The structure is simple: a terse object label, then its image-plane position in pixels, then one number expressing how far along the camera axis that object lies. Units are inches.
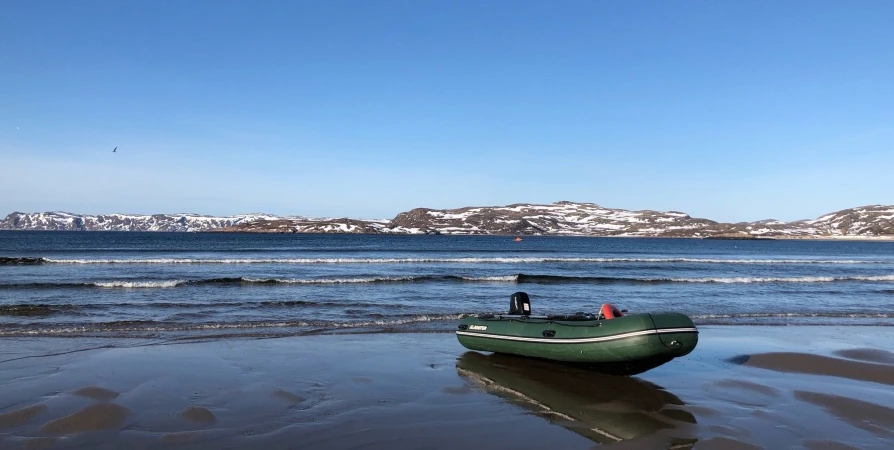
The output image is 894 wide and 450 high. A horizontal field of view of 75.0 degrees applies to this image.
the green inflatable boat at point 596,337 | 378.6
